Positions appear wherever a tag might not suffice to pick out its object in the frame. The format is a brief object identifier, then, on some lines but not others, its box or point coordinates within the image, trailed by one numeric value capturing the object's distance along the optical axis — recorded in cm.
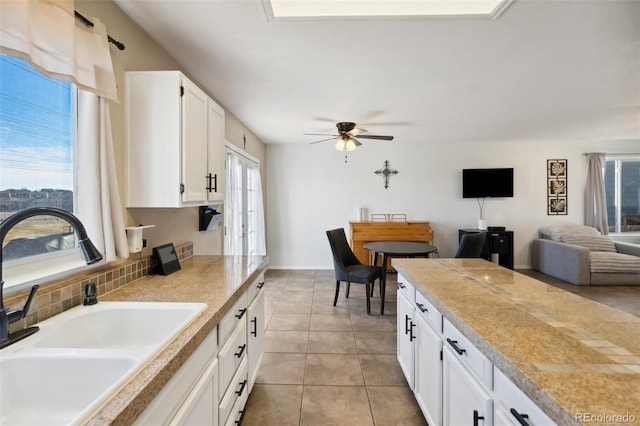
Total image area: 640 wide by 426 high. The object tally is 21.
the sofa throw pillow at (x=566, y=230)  489
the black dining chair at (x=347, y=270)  338
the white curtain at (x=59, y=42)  94
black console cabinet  498
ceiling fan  364
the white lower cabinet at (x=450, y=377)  88
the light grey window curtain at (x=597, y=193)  512
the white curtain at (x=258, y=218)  470
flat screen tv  524
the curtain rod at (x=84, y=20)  123
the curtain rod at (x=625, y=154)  519
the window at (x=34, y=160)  108
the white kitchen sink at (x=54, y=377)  81
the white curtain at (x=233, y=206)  342
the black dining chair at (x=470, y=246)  348
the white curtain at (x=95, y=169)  132
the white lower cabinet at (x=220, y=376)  85
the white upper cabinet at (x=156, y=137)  162
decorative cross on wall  540
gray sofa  419
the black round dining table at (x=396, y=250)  338
